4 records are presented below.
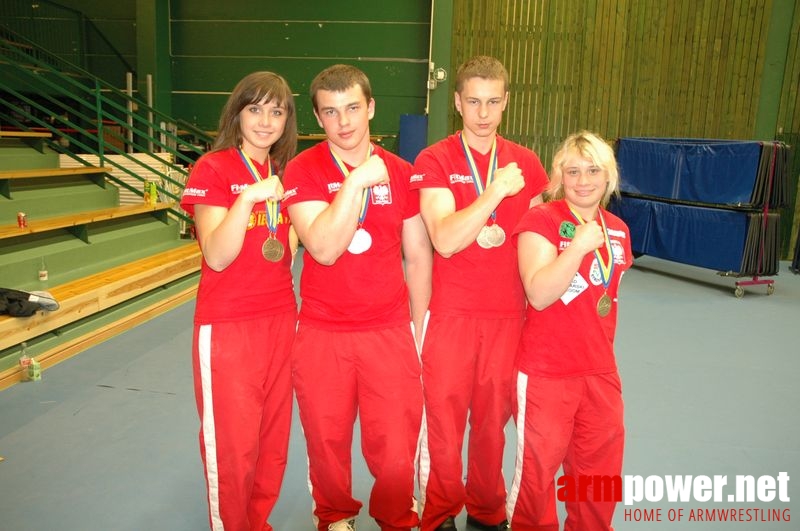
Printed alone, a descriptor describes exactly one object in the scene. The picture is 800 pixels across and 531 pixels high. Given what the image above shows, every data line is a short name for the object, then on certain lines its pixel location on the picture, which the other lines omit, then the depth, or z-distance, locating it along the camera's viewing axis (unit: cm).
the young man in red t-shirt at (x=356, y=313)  216
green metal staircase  473
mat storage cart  728
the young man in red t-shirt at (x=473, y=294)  231
